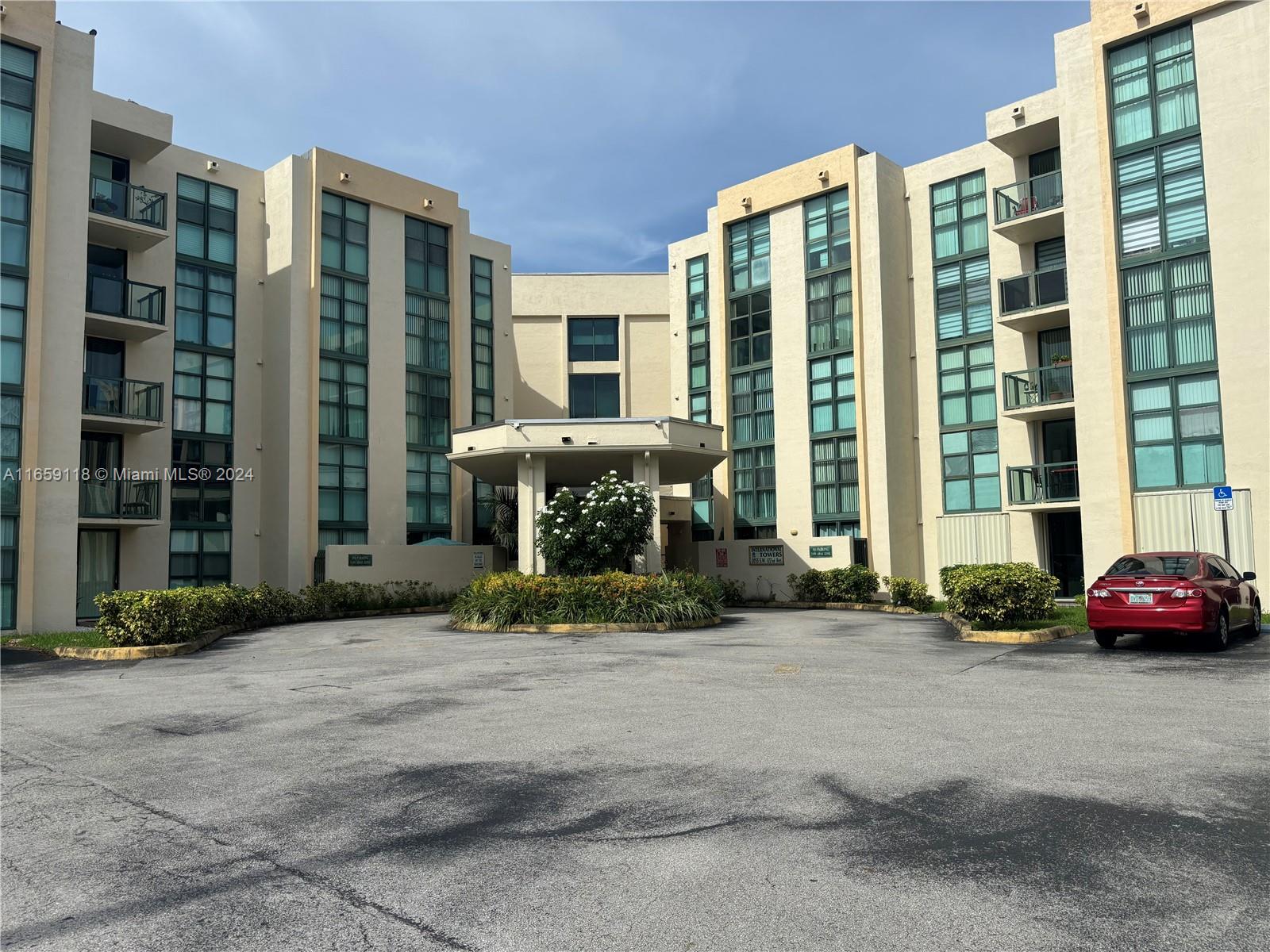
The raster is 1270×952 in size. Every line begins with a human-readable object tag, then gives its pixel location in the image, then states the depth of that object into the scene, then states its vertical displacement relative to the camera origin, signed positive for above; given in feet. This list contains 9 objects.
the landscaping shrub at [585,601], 70.95 -4.01
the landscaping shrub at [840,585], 96.78 -4.17
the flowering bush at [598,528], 78.89 +1.75
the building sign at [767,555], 105.81 -1.06
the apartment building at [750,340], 74.59 +20.73
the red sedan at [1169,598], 45.93 -2.99
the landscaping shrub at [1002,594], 56.59 -3.19
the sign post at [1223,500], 57.00 +2.26
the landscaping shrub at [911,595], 88.79 -4.88
